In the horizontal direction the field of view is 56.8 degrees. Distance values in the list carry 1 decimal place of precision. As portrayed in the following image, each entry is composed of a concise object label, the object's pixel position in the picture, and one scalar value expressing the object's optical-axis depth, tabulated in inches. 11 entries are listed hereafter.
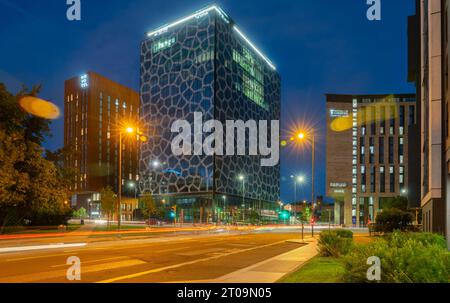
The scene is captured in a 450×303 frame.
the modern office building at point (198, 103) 4074.8
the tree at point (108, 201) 2507.4
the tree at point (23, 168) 1230.3
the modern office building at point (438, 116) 880.7
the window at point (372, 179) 4237.2
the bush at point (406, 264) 286.8
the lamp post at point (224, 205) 4104.8
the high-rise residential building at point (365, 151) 4185.5
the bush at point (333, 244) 656.9
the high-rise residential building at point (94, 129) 5649.6
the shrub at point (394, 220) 1501.0
